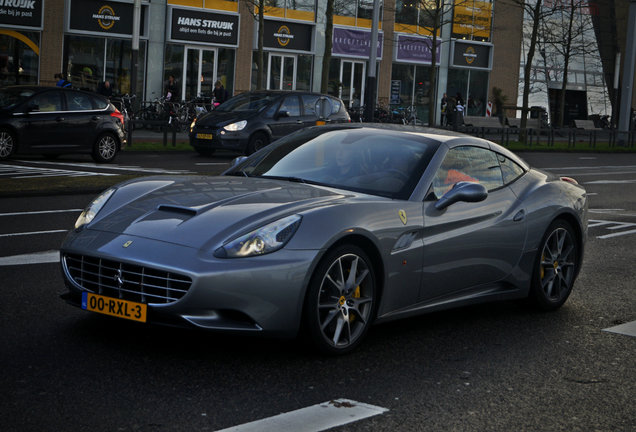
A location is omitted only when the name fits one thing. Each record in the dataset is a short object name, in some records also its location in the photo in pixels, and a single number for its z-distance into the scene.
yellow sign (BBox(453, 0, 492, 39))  49.88
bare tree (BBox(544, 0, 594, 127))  44.99
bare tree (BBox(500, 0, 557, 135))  35.78
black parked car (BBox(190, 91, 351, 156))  22.95
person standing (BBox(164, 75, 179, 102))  35.09
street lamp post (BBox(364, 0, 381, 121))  28.75
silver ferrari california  5.14
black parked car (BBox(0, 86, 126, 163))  18.95
